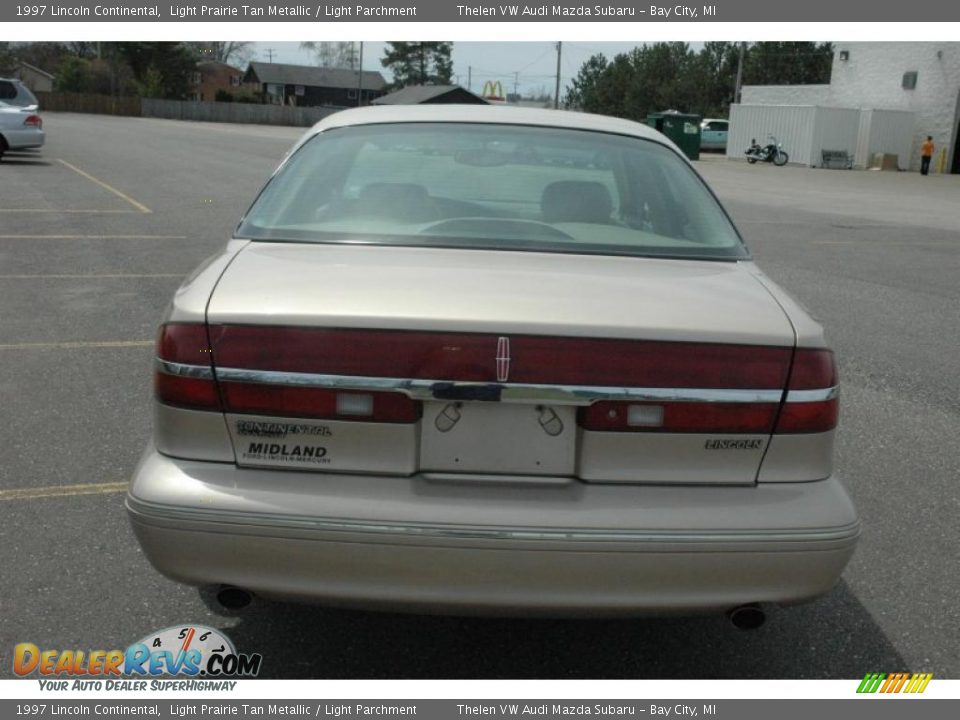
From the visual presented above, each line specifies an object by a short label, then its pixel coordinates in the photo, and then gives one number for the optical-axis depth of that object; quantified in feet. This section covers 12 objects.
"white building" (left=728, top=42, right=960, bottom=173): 135.14
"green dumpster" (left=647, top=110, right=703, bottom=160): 145.59
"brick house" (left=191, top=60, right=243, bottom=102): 375.25
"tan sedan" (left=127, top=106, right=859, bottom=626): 8.56
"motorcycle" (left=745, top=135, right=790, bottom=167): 142.31
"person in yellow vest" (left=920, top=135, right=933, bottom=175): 128.93
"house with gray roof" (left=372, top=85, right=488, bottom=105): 159.43
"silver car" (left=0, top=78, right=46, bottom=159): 78.12
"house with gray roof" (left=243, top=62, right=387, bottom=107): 367.86
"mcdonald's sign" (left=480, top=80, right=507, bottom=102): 174.50
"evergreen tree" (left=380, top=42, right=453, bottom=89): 342.85
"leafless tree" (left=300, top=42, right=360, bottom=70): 416.67
